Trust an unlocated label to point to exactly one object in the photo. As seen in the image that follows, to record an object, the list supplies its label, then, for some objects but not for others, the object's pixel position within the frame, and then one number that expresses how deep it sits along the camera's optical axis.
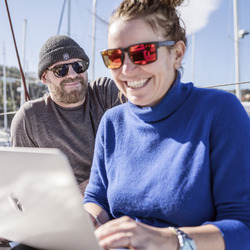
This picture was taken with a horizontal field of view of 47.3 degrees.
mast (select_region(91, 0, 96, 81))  8.41
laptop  0.58
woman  0.79
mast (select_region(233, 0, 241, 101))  5.49
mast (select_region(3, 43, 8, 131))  16.25
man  2.04
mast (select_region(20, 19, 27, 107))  14.19
